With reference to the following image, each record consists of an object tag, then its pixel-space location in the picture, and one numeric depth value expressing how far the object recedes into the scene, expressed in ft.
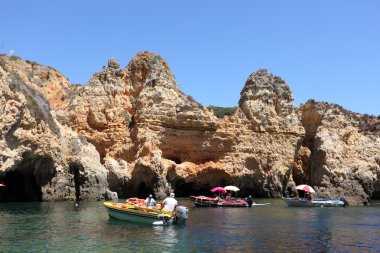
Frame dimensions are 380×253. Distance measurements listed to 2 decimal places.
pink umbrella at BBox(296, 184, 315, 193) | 146.30
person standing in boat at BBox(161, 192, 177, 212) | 88.53
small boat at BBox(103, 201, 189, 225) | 86.84
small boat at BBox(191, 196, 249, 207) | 133.75
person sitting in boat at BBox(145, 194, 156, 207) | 94.82
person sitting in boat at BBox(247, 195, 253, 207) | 136.36
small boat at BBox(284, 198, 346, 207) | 145.69
